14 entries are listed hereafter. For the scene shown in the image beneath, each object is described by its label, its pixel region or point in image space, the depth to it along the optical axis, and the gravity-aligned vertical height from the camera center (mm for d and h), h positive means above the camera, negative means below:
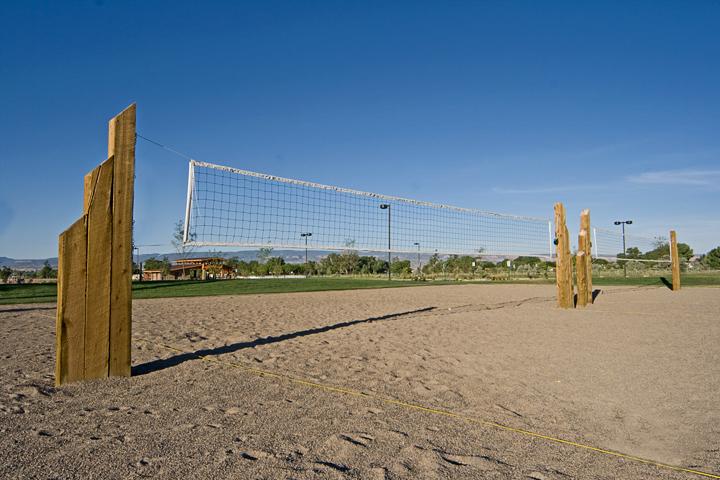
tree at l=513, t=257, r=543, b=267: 54319 +776
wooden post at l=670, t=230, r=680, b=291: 15520 +209
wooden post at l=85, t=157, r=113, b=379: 3326 -37
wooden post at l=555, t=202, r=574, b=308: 9438 +110
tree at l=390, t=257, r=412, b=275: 49644 +202
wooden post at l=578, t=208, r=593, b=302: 10359 +760
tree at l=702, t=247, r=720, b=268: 45812 +722
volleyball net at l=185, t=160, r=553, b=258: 8625 +998
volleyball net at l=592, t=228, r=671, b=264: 16719 +919
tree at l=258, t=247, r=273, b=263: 54812 +1369
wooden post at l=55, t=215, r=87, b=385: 3184 -236
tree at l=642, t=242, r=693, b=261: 47094 +1516
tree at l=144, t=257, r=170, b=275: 34425 +243
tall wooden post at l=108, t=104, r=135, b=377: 3439 +209
